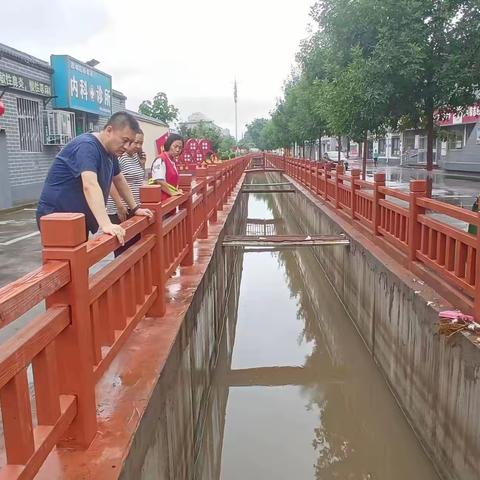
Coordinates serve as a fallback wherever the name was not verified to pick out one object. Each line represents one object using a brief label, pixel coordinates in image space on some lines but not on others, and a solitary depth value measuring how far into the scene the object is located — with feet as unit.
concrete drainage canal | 11.89
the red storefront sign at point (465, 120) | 89.14
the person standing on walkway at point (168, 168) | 16.17
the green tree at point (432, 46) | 23.59
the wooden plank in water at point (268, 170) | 90.70
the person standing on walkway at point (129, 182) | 13.12
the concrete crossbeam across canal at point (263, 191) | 58.92
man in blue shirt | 9.07
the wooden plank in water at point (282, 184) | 70.61
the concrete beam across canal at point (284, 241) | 25.98
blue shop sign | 56.08
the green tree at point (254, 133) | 347.36
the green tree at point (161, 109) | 171.76
